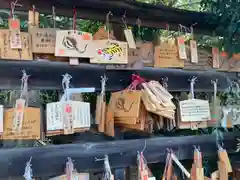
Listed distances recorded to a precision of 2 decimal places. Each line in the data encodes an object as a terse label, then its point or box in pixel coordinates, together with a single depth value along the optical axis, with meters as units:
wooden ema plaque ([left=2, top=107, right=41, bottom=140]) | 1.01
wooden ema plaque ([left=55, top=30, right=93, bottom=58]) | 1.08
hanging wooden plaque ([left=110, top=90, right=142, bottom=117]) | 1.13
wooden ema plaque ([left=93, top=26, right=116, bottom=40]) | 1.20
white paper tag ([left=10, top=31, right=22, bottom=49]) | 1.03
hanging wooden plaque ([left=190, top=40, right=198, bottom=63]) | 1.35
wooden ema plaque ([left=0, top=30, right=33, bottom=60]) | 1.02
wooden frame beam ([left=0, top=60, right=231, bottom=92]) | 1.06
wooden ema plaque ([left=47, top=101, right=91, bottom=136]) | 1.06
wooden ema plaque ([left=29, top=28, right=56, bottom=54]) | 1.07
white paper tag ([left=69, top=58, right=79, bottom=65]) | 1.12
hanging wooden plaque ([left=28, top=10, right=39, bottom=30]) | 1.07
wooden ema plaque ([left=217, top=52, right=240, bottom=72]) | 1.42
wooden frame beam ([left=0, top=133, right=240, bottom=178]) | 1.04
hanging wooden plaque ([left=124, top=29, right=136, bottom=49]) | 1.20
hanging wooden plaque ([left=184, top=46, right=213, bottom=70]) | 1.37
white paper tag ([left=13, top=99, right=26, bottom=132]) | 1.01
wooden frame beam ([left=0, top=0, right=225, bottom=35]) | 1.17
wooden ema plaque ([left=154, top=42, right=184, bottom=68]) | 1.28
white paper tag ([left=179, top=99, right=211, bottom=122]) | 1.29
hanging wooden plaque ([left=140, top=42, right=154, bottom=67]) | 1.27
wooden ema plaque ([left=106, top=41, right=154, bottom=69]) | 1.24
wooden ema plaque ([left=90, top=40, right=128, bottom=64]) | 1.15
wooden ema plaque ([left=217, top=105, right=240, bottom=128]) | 1.40
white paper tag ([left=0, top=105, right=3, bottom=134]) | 0.99
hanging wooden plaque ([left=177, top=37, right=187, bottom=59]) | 1.30
